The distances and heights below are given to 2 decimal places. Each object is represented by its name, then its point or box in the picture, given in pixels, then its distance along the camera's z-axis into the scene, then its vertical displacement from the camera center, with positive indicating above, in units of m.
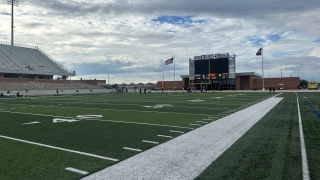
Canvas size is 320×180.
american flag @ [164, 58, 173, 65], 50.25 +4.92
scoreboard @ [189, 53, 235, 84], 63.19 +4.68
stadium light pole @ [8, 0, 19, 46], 65.01 +21.25
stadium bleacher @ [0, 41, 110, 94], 57.08 +4.25
